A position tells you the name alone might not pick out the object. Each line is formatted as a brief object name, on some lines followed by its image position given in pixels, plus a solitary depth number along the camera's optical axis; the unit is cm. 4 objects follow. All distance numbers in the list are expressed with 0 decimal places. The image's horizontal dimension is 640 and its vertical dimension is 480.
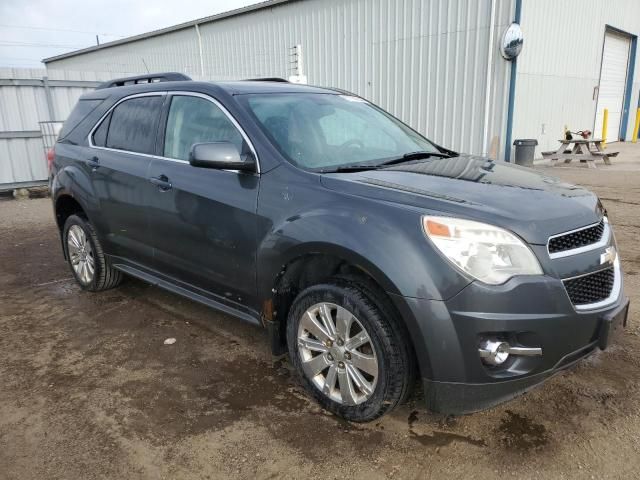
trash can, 1196
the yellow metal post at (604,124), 1745
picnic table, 1282
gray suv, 221
